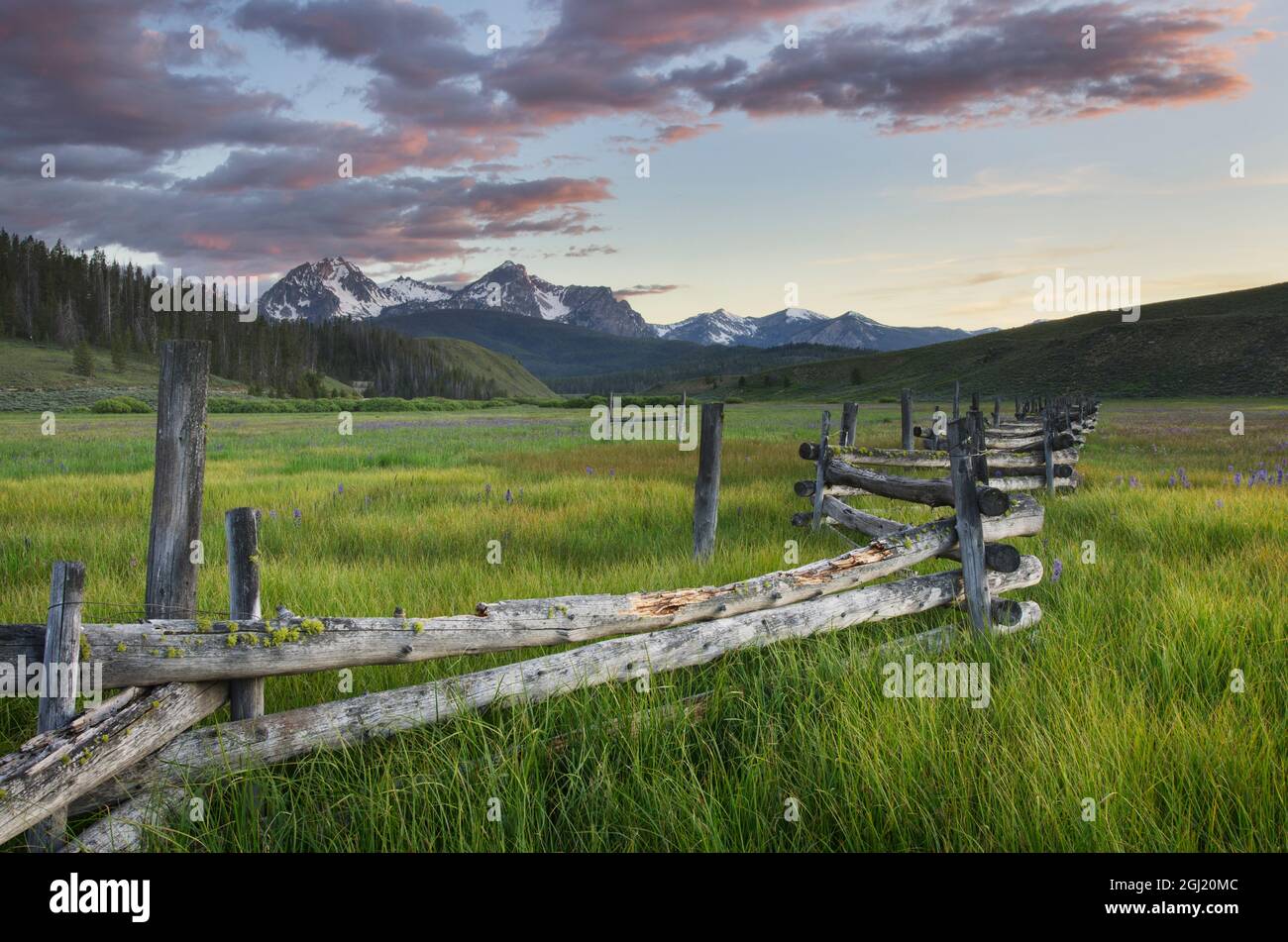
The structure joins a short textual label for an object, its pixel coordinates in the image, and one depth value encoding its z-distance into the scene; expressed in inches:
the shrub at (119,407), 1972.2
